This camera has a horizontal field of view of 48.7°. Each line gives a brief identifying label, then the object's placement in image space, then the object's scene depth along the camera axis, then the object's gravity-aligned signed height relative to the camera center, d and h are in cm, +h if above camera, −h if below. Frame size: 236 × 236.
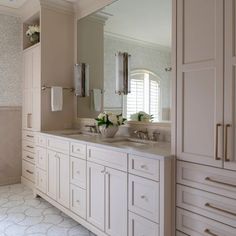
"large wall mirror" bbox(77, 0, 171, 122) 252 +67
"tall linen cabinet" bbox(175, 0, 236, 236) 148 -3
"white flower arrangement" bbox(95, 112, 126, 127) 273 -8
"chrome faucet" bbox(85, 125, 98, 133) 324 -20
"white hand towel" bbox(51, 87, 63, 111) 343 +19
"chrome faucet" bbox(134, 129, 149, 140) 259 -21
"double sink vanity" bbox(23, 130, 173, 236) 177 -59
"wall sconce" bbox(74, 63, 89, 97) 351 +44
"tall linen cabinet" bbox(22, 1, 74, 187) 346 +58
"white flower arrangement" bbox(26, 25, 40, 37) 365 +117
